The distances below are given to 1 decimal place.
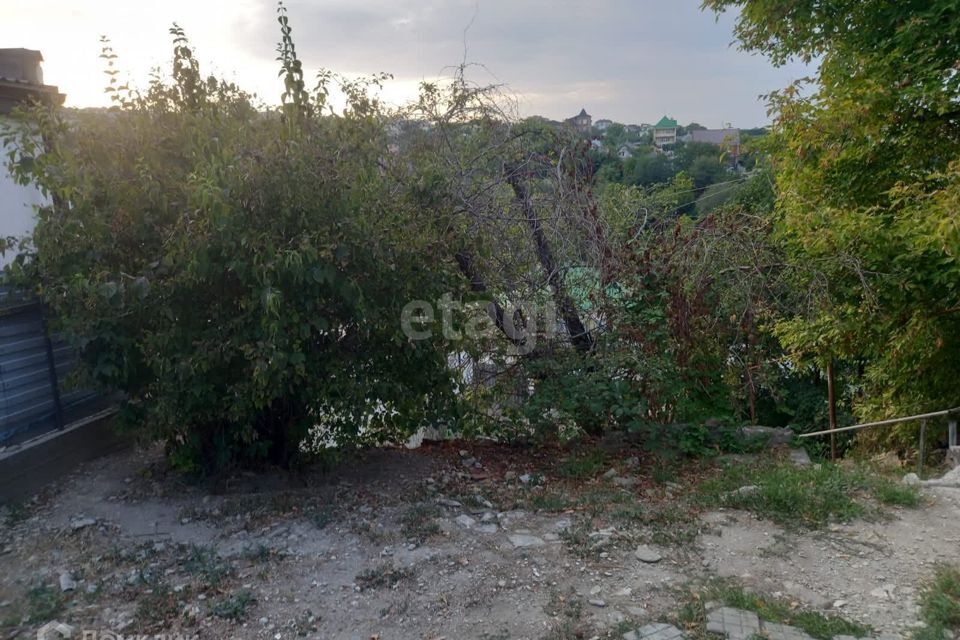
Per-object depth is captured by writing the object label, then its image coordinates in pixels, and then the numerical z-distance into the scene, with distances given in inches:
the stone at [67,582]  153.3
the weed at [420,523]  176.1
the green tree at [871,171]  247.1
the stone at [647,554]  162.4
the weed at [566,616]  132.1
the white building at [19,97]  261.9
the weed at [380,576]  152.0
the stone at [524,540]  171.9
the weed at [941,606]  130.3
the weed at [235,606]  140.0
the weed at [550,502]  196.4
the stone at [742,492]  197.6
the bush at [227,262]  169.2
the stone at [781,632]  130.3
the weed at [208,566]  154.6
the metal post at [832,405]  379.9
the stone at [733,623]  130.8
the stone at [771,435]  258.2
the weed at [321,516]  181.4
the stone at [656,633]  130.5
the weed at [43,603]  141.3
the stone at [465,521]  184.1
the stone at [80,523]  181.0
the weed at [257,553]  164.2
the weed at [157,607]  139.4
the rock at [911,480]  210.7
